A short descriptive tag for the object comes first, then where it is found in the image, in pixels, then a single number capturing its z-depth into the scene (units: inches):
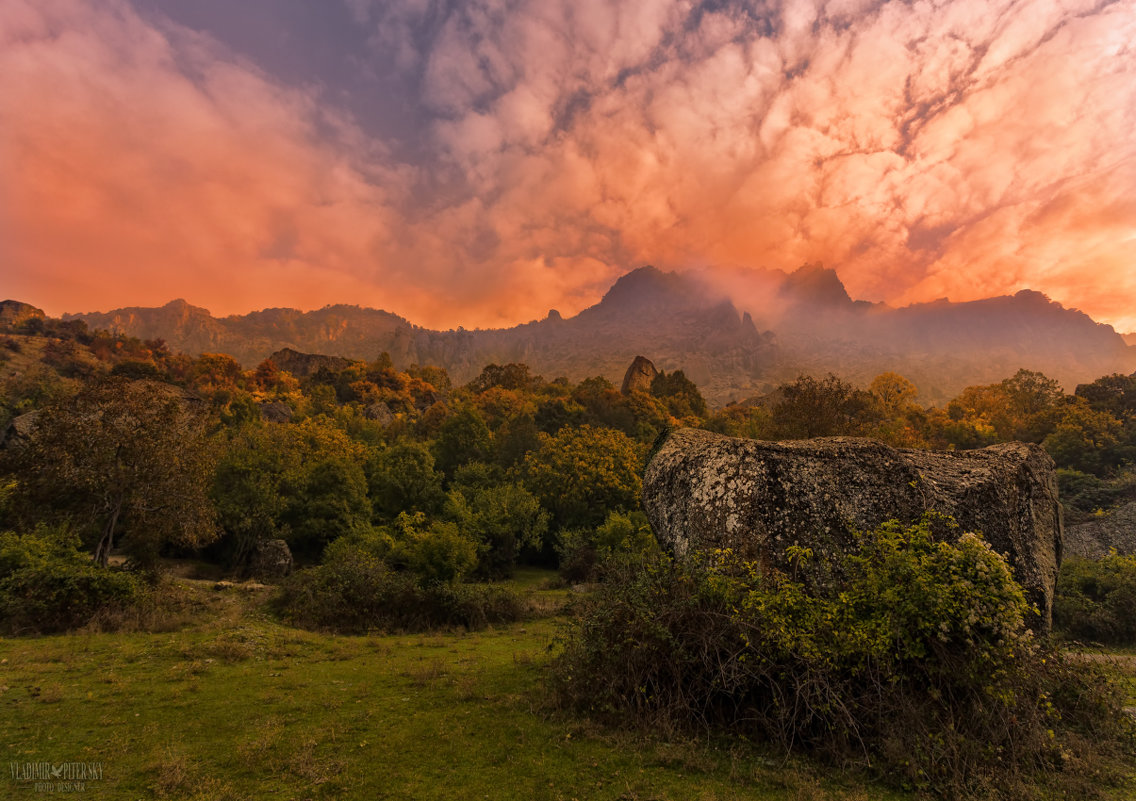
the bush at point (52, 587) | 542.3
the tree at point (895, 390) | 2343.8
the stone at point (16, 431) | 1300.2
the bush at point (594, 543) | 1067.9
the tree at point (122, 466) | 656.4
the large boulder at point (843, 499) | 341.7
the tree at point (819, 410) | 1326.3
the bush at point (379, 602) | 660.1
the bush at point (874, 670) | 238.2
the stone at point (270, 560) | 1017.5
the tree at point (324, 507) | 1175.0
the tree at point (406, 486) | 1385.3
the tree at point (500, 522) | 1161.0
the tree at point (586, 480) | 1406.3
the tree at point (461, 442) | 1839.3
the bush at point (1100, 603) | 681.0
